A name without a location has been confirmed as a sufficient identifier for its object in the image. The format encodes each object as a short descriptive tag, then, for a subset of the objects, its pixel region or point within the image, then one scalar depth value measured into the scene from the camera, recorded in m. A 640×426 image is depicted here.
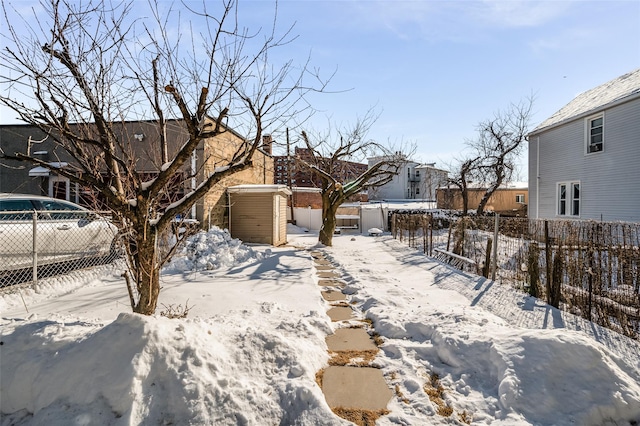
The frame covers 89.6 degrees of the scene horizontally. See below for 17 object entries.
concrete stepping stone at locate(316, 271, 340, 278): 7.75
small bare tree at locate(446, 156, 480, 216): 21.64
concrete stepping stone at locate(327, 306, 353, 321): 4.78
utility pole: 11.35
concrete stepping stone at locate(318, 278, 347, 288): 6.84
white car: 5.23
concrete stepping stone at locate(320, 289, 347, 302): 5.81
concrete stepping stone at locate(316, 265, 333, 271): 8.64
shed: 12.91
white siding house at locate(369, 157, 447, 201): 49.18
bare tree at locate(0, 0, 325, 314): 2.93
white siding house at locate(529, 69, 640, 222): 11.50
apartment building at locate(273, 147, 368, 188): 14.22
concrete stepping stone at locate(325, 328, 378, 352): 3.73
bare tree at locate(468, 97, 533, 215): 21.22
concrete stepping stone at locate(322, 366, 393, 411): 2.67
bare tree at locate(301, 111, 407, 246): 13.44
